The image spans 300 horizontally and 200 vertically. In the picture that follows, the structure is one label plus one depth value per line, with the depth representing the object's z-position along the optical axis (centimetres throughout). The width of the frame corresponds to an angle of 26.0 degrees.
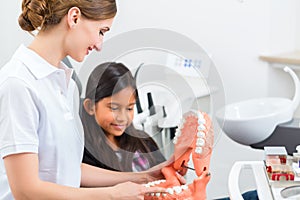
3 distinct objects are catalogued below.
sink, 321
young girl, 180
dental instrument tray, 180
